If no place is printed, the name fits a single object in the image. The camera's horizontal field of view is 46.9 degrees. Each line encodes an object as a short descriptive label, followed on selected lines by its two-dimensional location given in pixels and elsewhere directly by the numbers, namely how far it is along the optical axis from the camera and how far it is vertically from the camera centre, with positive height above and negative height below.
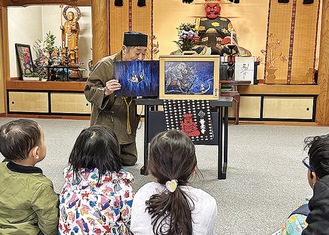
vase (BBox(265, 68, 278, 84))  6.47 -0.10
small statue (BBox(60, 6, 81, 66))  7.96 +0.73
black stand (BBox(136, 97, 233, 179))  3.14 -0.48
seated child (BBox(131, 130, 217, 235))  1.31 -0.46
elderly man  3.27 -0.30
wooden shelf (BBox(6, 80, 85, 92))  6.62 -0.34
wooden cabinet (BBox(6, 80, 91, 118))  6.66 -0.57
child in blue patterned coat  1.54 -0.50
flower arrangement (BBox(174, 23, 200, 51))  3.91 +0.29
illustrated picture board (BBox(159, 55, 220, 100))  2.94 -0.07
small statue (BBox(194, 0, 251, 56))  7.05 +0.75
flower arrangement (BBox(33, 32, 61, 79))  7.19 +0.20
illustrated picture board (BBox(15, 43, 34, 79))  7.32 +0.15
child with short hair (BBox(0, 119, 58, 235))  1.56 -0.50
